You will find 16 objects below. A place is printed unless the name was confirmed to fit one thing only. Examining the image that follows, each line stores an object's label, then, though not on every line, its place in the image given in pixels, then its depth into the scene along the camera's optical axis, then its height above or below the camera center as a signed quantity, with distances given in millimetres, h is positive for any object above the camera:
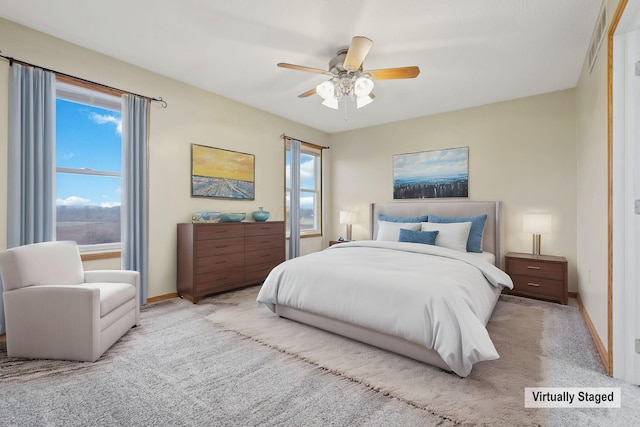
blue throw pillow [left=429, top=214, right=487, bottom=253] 3961 -229
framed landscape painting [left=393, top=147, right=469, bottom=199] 4602 +651
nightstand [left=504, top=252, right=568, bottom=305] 3500 -751
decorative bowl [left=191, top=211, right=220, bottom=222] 3842 -30
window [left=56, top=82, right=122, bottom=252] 3035 +501
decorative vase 4453 -19
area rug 1599 -1064
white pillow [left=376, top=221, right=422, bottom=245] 4246 -213
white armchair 2100 -723
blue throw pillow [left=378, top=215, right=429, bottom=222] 4523 -65
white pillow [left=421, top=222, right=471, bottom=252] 3830 -276
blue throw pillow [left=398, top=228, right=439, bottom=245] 3852 -299
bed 1920 -639
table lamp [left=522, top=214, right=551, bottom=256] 3648 -121
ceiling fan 2568 +1269
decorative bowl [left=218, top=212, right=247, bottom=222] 4025 -45
